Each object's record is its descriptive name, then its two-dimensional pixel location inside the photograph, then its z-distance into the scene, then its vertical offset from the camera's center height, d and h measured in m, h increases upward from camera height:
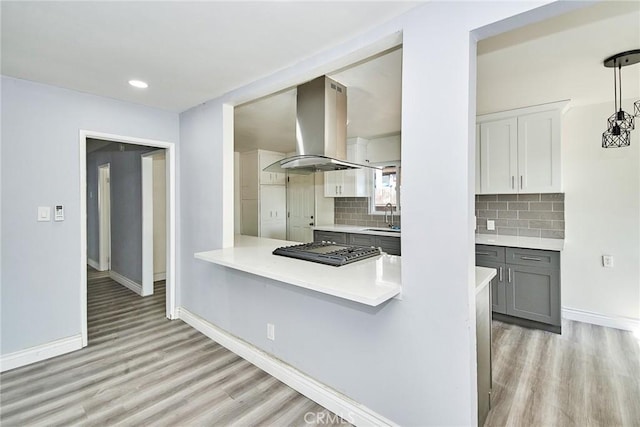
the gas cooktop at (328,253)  2.05 -0.32
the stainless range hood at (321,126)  2.27 +0.67
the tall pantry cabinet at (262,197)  5.36 +0.26
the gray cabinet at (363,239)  3.96 -0.42
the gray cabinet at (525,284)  2.96 -0.79
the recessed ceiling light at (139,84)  2.45 +1.09
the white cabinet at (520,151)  3.10 +0.66
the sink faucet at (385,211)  4.64 -0.02
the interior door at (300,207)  5.44 +0.07
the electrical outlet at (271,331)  2.35 -0.97
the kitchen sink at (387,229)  4.37 -0.29
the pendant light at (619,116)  2.00 +0.88
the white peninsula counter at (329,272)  1.47 -0.38
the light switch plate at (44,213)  2.50 -0.01
